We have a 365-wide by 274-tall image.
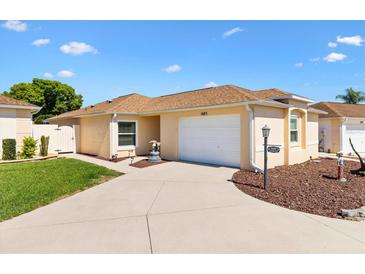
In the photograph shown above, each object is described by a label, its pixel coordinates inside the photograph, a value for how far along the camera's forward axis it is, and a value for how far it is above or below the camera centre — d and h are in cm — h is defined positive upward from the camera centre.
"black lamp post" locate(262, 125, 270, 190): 669 -43
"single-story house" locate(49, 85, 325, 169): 957 +47
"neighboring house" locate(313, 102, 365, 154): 1758 +42
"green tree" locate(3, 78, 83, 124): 3424 +667
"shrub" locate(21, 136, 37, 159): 1272 -70
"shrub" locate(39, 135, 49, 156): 1366 -63
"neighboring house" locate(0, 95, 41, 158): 1223 +101
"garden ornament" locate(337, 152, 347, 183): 782 -131
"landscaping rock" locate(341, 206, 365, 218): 467 -169
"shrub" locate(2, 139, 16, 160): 1197 -72
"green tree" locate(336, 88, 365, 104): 3133 +547
